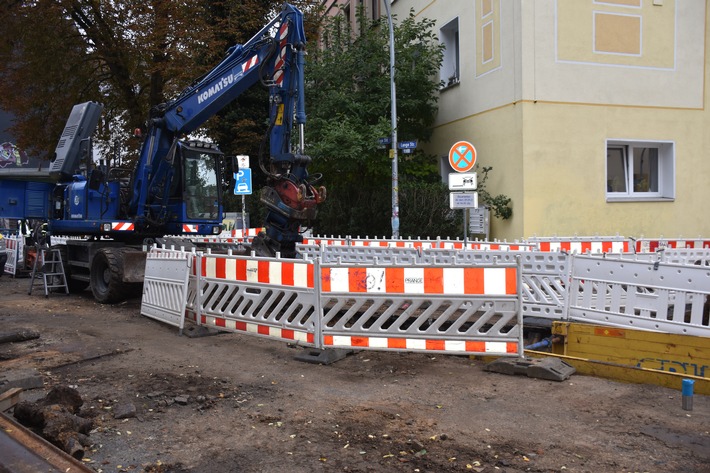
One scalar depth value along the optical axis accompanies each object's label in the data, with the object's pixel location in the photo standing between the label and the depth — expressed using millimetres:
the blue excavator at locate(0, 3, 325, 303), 9062
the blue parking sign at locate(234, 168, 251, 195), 15805
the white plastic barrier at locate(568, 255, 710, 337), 6703
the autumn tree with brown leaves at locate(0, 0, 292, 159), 20359
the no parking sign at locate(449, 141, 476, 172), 11485
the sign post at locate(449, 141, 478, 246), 11047
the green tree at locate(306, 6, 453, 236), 16734
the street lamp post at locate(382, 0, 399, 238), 15406
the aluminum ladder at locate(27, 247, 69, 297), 12828
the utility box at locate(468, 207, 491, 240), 15984
